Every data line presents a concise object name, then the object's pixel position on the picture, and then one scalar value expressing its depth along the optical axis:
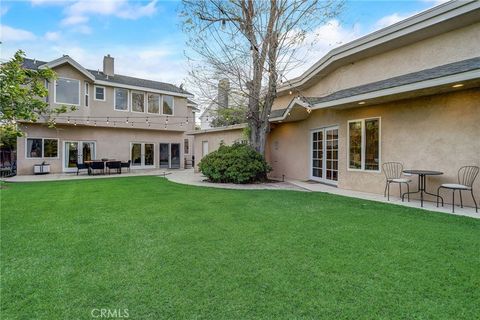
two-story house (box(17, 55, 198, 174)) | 16.11
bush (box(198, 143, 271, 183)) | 11.11
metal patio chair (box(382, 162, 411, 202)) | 7.81
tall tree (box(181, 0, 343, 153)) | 10.25
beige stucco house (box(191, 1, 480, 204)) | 6.55
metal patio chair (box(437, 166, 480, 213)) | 6.42
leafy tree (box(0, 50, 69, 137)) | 6.31
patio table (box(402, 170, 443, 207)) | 6.55
